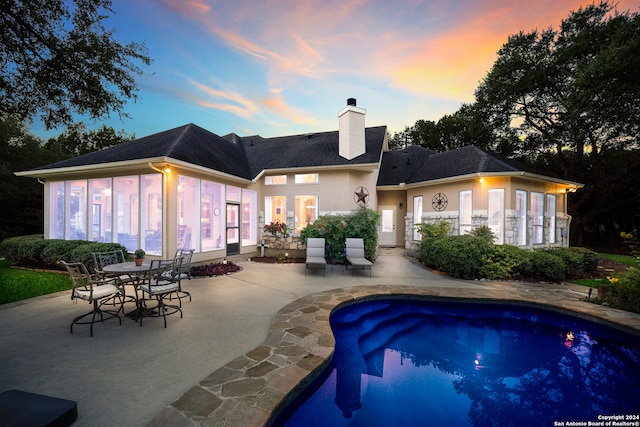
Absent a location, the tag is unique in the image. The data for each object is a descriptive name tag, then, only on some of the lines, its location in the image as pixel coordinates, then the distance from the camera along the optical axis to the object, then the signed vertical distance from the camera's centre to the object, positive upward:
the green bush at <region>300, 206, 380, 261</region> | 9.82 -0.69
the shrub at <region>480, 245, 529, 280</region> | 8.11 -1.57
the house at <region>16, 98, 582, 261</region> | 8.29 +0.86
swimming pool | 2.99 -2.35
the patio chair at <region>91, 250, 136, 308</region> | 4.86 -1.35
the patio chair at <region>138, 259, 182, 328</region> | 4.53 -1.41
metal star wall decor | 11.84 +0.79
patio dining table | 4.56 -1.08
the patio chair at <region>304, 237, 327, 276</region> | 8.33 -1.47
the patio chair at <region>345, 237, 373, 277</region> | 9.01 -1.34
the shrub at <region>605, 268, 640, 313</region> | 5.55 -1.74
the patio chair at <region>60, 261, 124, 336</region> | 4.16 -1.37
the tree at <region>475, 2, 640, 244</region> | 12.07 +6.50
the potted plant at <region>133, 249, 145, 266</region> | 4.93 -0.91
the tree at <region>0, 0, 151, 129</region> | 4.59 +2.92
